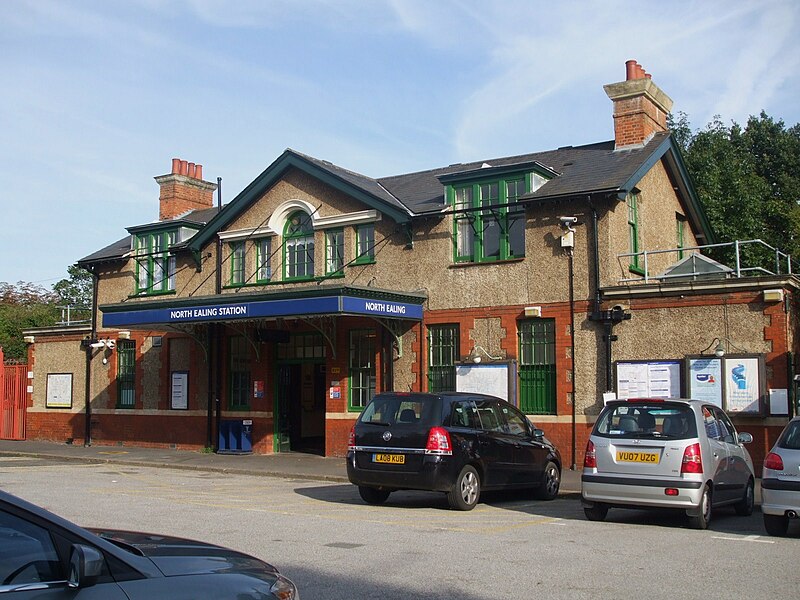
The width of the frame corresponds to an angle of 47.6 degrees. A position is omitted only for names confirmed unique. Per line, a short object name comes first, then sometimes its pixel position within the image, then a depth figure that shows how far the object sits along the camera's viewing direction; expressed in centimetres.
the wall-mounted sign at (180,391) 2544
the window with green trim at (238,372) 2450
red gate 3007
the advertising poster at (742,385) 1684
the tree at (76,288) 6268
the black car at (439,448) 1266
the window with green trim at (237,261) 2473
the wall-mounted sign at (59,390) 2867
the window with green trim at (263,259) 2417
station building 1797
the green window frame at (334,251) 2291
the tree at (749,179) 3158
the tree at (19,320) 4784
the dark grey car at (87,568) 359
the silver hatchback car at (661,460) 1095
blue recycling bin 2372
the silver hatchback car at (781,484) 1002
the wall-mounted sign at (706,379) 1727
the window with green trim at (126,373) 2708
